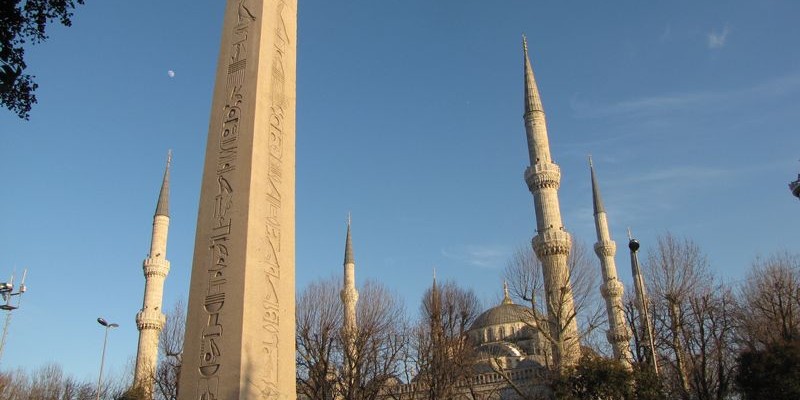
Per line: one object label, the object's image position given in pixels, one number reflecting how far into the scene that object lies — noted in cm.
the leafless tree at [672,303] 1708
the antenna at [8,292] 1709
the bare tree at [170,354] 2177
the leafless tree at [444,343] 1862
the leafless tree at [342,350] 1769
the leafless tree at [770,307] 1747
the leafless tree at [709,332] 1595
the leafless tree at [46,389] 2820
